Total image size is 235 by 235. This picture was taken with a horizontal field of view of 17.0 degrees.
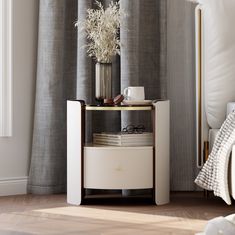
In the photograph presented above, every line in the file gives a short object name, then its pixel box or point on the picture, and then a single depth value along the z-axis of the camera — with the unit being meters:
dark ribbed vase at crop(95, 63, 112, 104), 4.24
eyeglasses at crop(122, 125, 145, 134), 4.26
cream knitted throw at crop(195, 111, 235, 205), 3.76
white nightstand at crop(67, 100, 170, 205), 4.09
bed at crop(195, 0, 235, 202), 4.39
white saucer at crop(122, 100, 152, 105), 4.19
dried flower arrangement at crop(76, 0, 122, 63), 4.28
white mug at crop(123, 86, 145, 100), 4.23
